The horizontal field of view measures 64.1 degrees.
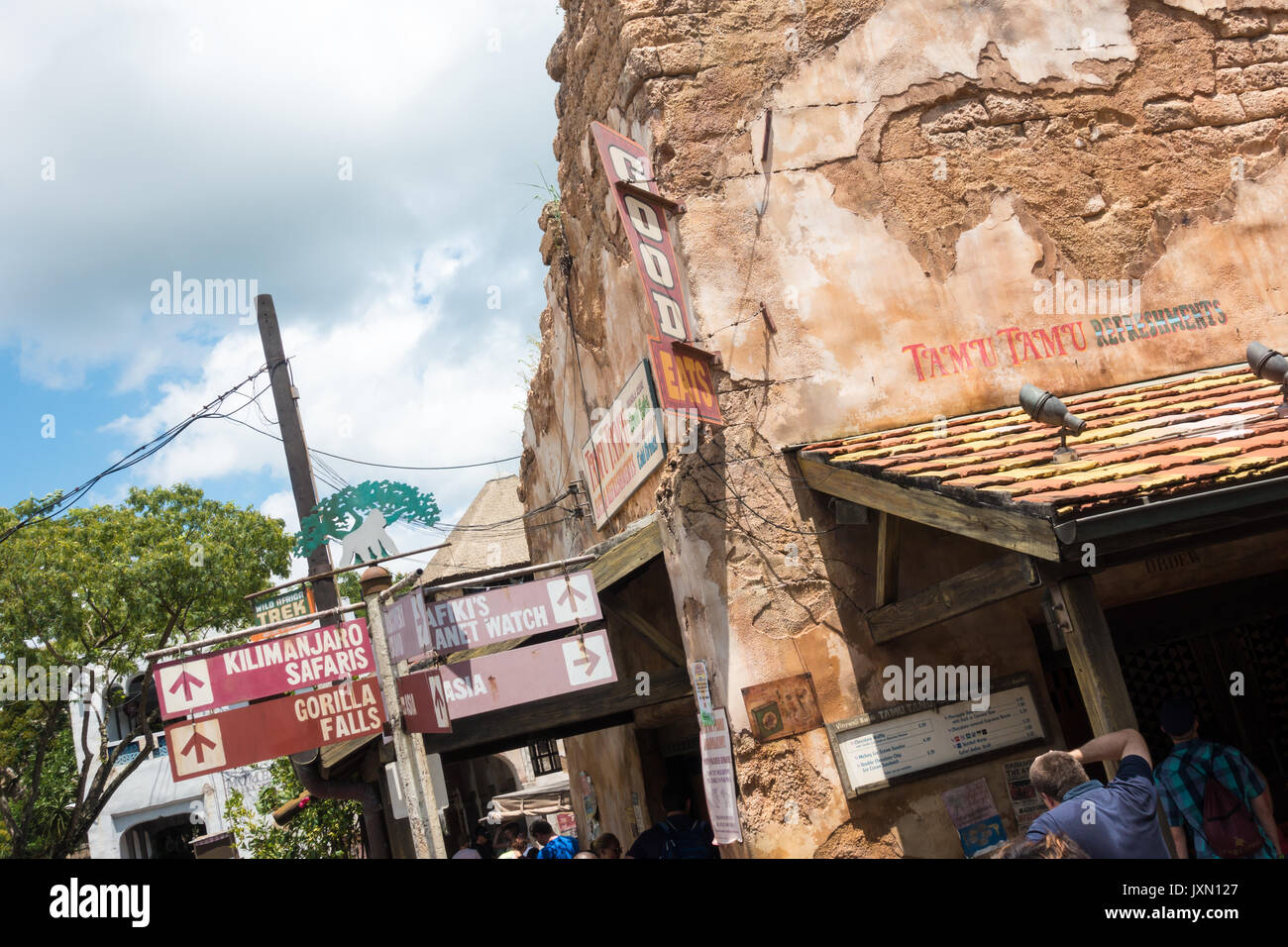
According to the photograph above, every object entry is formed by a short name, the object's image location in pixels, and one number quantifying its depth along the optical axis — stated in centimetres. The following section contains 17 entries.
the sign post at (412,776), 643
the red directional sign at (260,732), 643
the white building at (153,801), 2575
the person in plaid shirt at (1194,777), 481
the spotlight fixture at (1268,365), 507
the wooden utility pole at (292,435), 1054
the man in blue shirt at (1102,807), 365
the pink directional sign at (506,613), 646
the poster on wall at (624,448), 718
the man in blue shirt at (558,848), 764
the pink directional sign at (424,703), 612
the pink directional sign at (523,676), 638
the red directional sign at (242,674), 643
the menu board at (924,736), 600
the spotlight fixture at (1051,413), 502
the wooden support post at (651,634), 789
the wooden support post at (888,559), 573
